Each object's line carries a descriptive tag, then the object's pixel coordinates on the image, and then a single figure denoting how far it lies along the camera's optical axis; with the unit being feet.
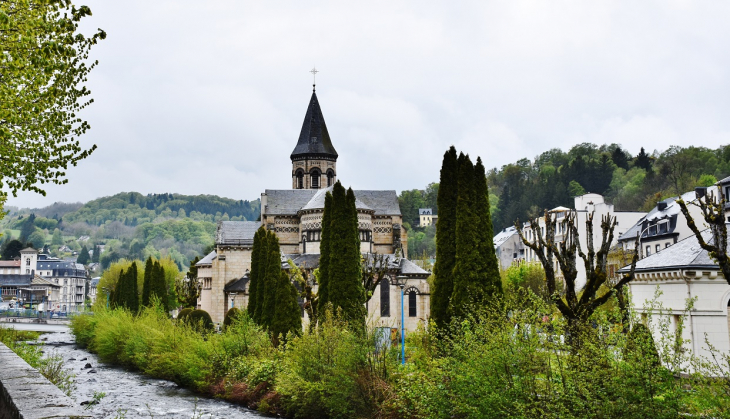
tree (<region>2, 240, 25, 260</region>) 454.40
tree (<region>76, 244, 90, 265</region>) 600.39
